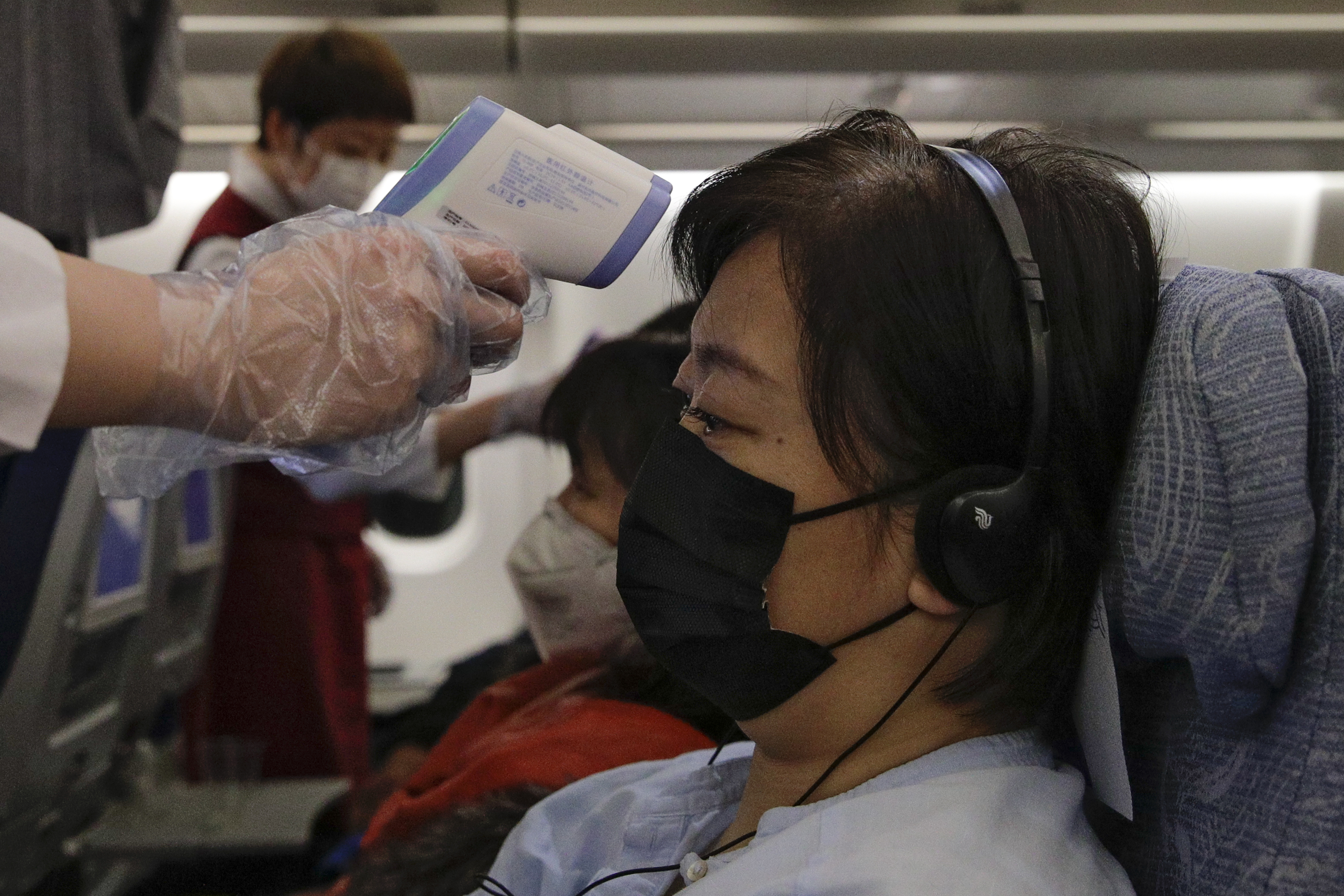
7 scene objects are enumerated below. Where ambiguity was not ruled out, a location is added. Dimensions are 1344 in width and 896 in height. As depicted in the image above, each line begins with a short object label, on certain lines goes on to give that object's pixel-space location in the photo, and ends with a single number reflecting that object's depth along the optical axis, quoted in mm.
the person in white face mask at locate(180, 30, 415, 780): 3293
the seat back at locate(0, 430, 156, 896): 2109
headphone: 967
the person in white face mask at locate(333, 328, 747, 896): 1519
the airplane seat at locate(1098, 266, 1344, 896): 850
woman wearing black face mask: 990
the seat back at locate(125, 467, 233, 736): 2697
